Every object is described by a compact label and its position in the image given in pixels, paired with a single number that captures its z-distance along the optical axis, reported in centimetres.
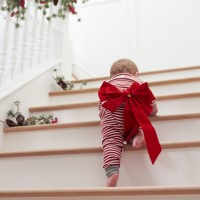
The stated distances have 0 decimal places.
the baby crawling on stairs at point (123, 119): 150
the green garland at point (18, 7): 225
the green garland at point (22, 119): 215
